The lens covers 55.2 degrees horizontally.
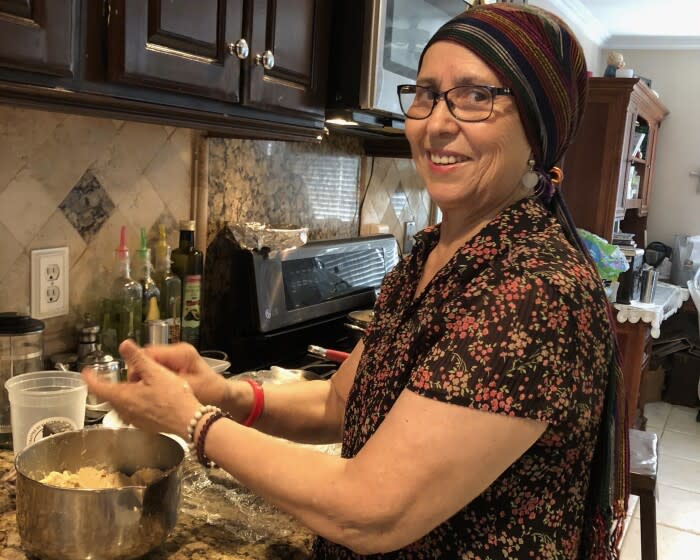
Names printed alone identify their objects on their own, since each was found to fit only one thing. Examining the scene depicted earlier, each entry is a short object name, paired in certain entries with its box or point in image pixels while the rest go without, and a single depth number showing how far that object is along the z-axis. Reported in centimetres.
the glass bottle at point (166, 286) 160
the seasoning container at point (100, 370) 130
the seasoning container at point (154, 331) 150
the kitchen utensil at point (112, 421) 118
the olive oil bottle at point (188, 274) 165
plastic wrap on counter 95
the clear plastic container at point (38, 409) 108
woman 70
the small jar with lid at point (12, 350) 116
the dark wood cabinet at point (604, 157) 387
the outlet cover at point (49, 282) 137
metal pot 78
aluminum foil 178
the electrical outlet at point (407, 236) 286
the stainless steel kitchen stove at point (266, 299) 177
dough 89
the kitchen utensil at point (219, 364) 152
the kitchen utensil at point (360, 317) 194
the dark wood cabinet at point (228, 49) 101
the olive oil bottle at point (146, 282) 152
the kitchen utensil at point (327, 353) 160
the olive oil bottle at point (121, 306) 148
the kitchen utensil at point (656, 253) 510
